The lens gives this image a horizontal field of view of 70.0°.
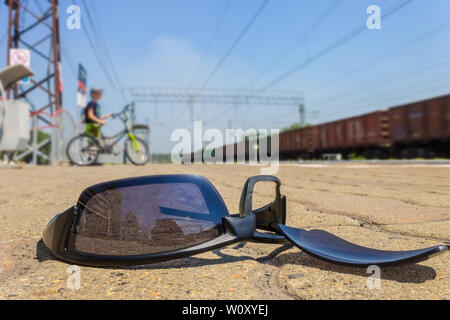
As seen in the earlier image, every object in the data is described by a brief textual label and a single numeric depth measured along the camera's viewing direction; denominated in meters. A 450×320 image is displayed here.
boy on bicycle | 5.96
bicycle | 6.63
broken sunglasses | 0.66
